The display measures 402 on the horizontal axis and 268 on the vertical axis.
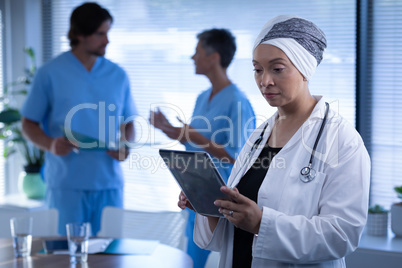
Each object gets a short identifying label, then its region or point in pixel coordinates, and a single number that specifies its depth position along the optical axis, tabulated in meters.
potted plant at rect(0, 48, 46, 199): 3.87
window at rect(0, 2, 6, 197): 4.26
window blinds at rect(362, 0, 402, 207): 3.18
